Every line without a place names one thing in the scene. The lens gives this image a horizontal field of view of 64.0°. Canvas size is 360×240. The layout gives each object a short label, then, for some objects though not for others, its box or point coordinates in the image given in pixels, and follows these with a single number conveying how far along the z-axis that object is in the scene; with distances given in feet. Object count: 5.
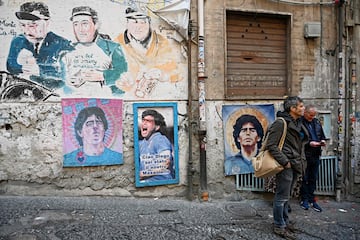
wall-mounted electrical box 19.03
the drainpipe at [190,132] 16.84
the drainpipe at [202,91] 16.84
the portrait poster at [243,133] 17.66
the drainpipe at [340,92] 19.70
